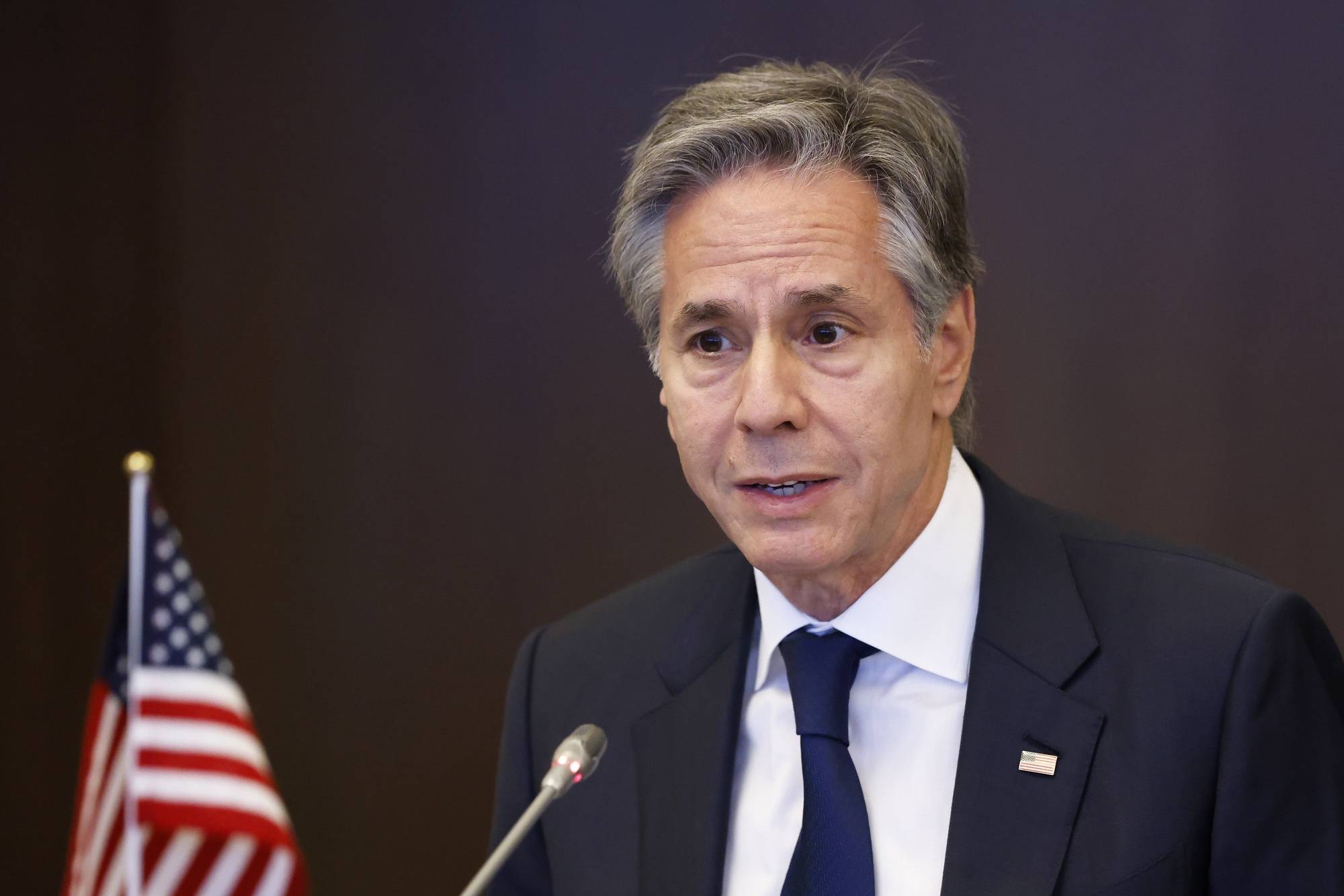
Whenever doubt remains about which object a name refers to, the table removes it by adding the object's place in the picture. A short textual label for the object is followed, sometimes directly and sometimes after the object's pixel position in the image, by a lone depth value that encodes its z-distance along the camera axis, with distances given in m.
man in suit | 3.20
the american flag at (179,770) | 3.09
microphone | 3.09
